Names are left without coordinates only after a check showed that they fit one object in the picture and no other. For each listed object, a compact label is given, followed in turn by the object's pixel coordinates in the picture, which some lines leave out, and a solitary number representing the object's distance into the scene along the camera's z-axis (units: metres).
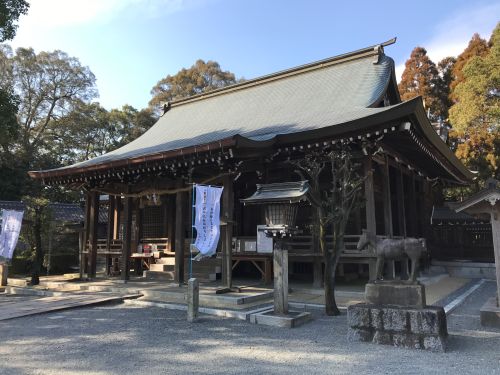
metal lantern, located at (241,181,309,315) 6.81
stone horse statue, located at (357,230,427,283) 5.61
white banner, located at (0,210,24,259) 11.00
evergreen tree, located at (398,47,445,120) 26.83
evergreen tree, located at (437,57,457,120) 26.91
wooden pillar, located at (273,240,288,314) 6.83
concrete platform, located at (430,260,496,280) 13.70
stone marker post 6.80
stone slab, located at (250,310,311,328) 6.39
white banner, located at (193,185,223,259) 7.93
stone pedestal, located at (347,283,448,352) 5.04
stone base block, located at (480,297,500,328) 6.16
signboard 10.13
